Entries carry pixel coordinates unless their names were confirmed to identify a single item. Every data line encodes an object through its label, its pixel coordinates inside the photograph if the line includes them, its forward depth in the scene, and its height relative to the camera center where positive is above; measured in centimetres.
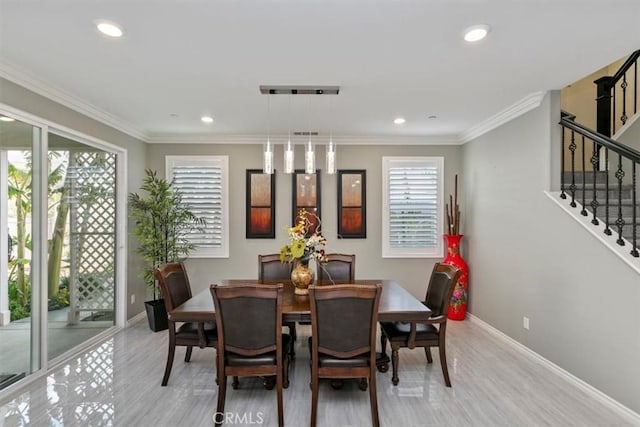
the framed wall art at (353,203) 499 +18
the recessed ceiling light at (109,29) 203 +117
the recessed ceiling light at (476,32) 206 +118
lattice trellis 361 -20
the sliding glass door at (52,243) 278 -30
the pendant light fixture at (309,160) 299 +50
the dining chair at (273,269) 370 -61
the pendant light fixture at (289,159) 301 +51
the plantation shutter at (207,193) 491 +32
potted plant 415 -20
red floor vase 450 -96
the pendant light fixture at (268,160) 299 +50
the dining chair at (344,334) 214 -80
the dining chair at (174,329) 267 -98
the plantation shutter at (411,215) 499 +0
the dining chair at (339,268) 367 -60
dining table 236 -71
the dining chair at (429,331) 269 -97
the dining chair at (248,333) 219 -81
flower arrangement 284 -29
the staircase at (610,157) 262 +58
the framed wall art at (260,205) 496 +14
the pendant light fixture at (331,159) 296 +50
